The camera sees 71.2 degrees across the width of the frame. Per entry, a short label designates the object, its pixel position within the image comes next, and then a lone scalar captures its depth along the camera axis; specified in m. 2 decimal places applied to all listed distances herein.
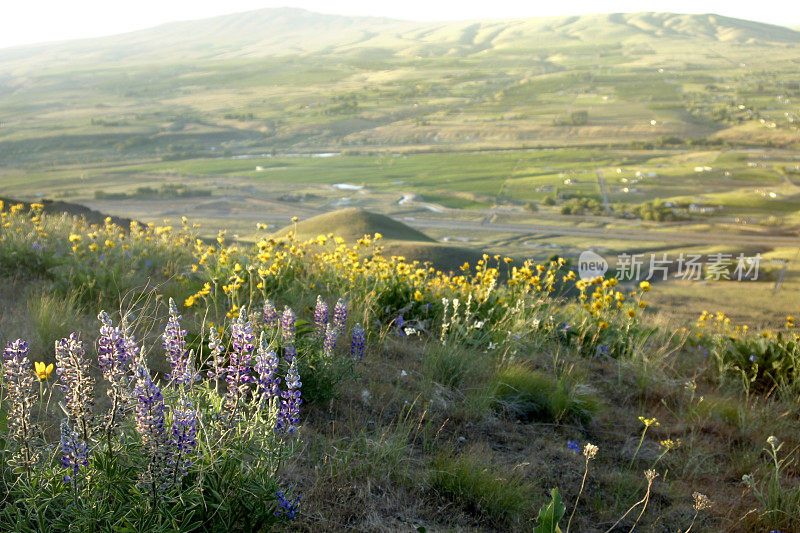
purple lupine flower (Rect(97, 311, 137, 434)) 1.75
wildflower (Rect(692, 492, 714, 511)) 2.50
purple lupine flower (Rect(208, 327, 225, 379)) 1.99
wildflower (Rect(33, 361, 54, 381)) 1.71
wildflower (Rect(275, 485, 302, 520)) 2.09
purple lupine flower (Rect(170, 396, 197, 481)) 1.79
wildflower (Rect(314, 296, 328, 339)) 3.53
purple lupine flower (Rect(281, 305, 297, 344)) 2.95
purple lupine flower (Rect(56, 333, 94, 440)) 1.71
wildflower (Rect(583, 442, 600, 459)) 2.41
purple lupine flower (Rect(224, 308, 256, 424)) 2.03
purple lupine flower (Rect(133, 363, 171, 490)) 1.73
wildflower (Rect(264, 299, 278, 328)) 3.43
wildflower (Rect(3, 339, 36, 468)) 1.71
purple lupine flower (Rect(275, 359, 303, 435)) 2.22
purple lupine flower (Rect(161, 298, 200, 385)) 2.04
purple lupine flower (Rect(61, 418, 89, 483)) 1.72
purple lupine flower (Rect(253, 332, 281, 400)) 2.05
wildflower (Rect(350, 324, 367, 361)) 3.68
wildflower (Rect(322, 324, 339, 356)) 3.29
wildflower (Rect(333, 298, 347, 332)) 3.55
